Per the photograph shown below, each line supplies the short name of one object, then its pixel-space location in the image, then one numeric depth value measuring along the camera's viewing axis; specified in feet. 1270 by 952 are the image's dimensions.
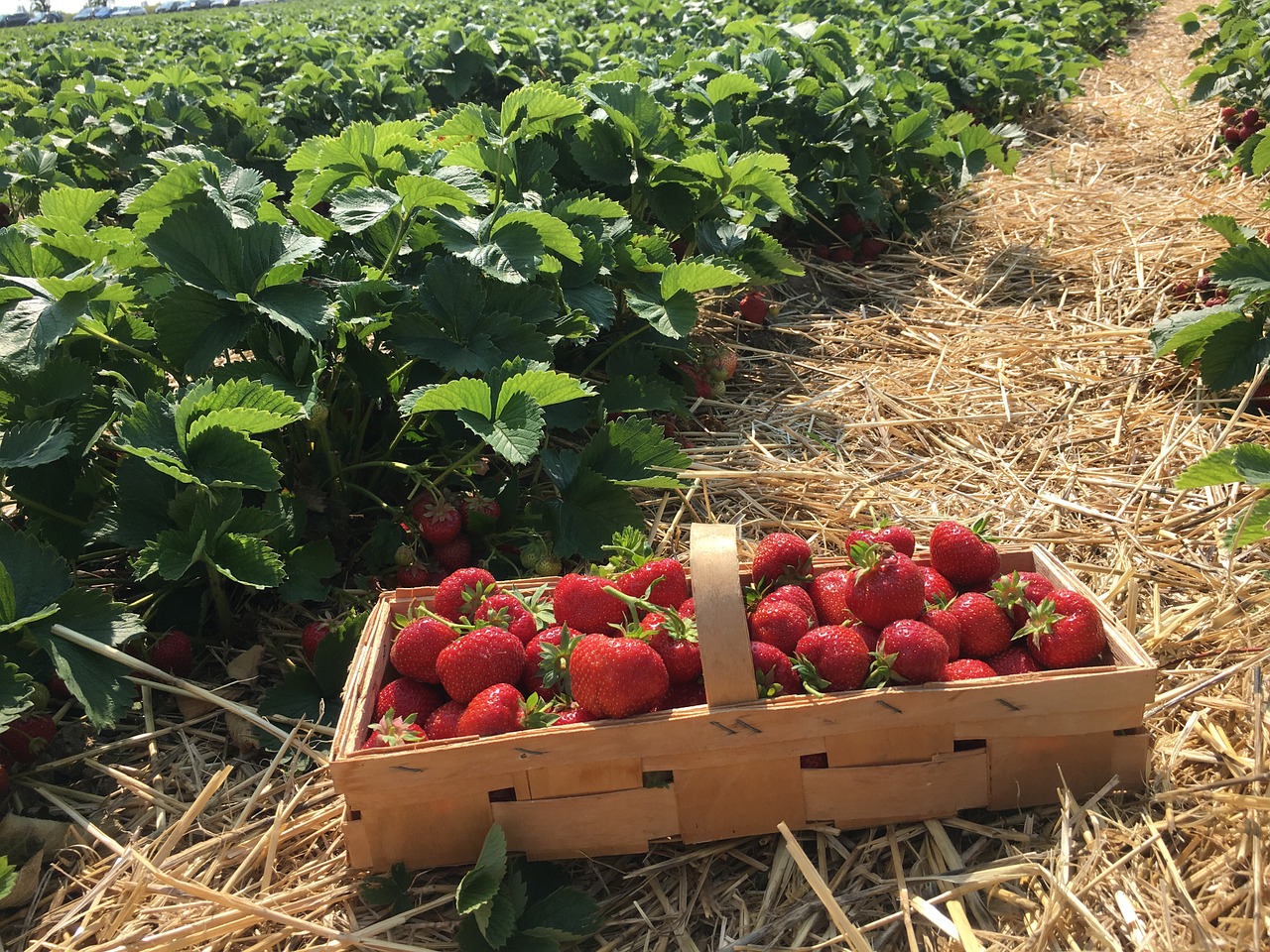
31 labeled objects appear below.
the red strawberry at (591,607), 1.90
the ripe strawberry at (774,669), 1.82
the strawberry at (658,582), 1.94
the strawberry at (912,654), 1.76
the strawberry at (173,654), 2.32
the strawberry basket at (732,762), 1.73
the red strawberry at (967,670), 1.82
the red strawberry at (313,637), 2.33
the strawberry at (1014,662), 1.87
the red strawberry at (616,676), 1.72
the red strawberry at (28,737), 2.10
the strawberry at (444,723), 1.82
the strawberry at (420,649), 1.91
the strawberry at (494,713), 1.76
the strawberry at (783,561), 2.01
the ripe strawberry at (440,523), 2.52
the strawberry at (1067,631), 1.83
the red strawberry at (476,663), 1.84
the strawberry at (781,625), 1.86
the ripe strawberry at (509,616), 1.95
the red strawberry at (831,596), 1.92
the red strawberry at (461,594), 2.01
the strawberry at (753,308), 4.08
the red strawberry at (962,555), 2.02
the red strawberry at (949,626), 1.88
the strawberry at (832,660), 1.78
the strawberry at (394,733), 1.76
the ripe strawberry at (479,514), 2.56
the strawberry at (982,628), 1.90
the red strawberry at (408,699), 1.89
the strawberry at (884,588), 1.83
